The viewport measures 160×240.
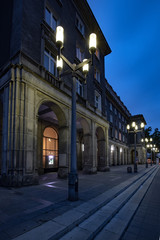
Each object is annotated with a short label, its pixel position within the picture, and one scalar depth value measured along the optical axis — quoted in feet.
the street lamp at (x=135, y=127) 59.03
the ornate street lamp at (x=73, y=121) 18.94
